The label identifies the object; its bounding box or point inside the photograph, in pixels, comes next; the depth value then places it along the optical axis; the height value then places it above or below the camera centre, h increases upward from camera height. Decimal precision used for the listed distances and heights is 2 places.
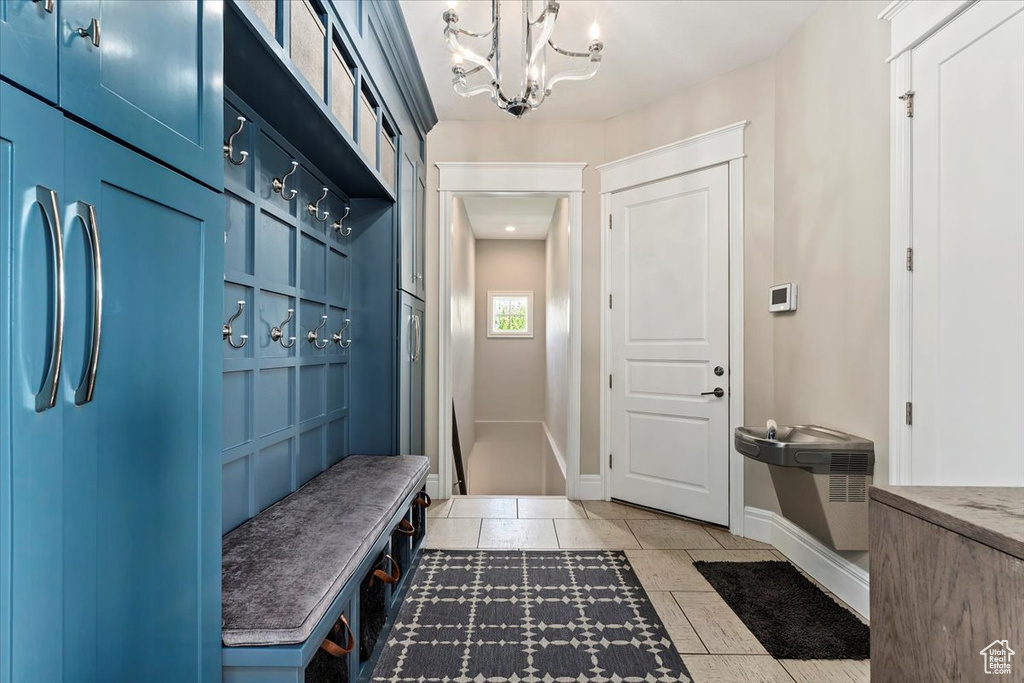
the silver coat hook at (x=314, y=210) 2.10 +0.53
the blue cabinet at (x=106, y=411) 0.58 -0.10
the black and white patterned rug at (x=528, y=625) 1.77 -1.10
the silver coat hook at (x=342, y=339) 2.38 +0.01
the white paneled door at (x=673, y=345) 3.18 -0.01
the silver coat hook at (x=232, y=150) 1.44 +0.53
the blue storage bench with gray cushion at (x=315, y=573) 1.04 -0.56
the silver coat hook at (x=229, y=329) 1.51 +0.04
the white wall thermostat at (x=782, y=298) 2.74 +0.24
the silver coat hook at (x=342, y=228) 2.44 +0.54
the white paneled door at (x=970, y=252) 1.54 +0.30
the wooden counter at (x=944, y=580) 0.81 -0.41
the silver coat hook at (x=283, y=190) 1.78 +0.53
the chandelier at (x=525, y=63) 1.88 +1.09
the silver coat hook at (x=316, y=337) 2.09 +0.02
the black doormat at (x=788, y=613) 1.91 -1.10
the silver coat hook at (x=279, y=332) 1.79 +0.03
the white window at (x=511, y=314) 7.96 +0.44
